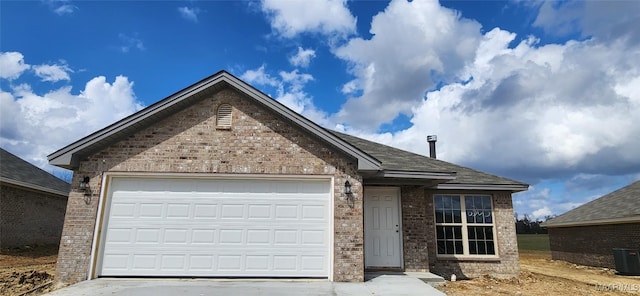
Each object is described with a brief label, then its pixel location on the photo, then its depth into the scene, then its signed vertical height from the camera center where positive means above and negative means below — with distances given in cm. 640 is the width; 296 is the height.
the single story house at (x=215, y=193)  845 +78
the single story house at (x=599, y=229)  1638 +22
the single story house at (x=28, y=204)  1492 +83
